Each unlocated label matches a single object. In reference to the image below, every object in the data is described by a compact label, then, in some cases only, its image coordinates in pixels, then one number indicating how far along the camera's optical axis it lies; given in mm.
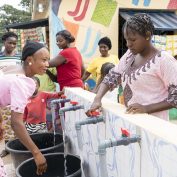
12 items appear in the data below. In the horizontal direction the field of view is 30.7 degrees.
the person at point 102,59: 4793
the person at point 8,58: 3694
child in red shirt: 3727
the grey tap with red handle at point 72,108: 2434
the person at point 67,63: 3494
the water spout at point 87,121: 1965
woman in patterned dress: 1756
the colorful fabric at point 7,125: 3643
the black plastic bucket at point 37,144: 2646
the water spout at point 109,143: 1510
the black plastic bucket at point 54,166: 2512
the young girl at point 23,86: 1819
